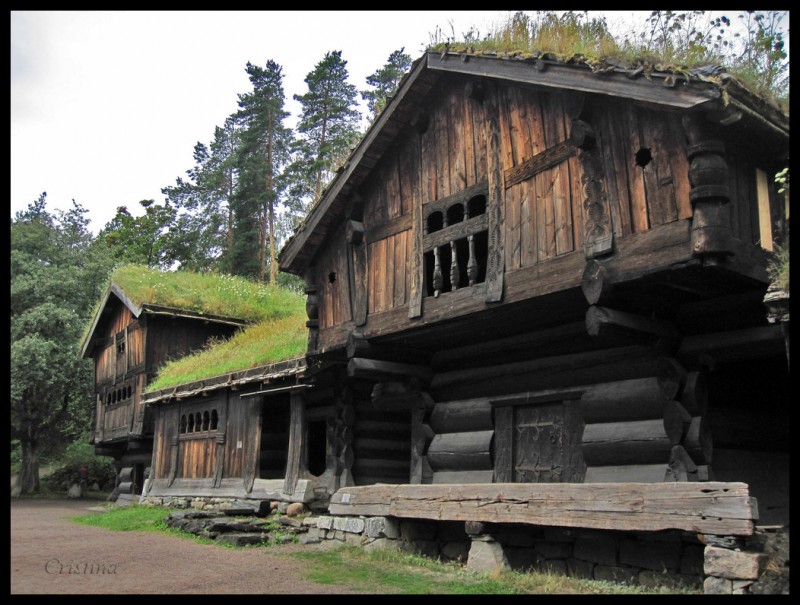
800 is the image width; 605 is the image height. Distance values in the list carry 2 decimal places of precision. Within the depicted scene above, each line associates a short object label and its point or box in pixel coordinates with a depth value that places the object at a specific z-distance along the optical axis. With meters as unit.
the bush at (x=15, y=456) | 43.21
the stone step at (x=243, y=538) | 14.23
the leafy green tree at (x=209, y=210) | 51.38
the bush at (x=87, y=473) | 38.56
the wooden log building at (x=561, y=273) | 9.38
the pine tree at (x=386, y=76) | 44.59
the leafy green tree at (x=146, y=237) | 54.47
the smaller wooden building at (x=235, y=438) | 17.84
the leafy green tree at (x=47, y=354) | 34.03
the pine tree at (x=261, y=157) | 46.00
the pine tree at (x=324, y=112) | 43.75
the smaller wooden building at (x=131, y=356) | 27.95
